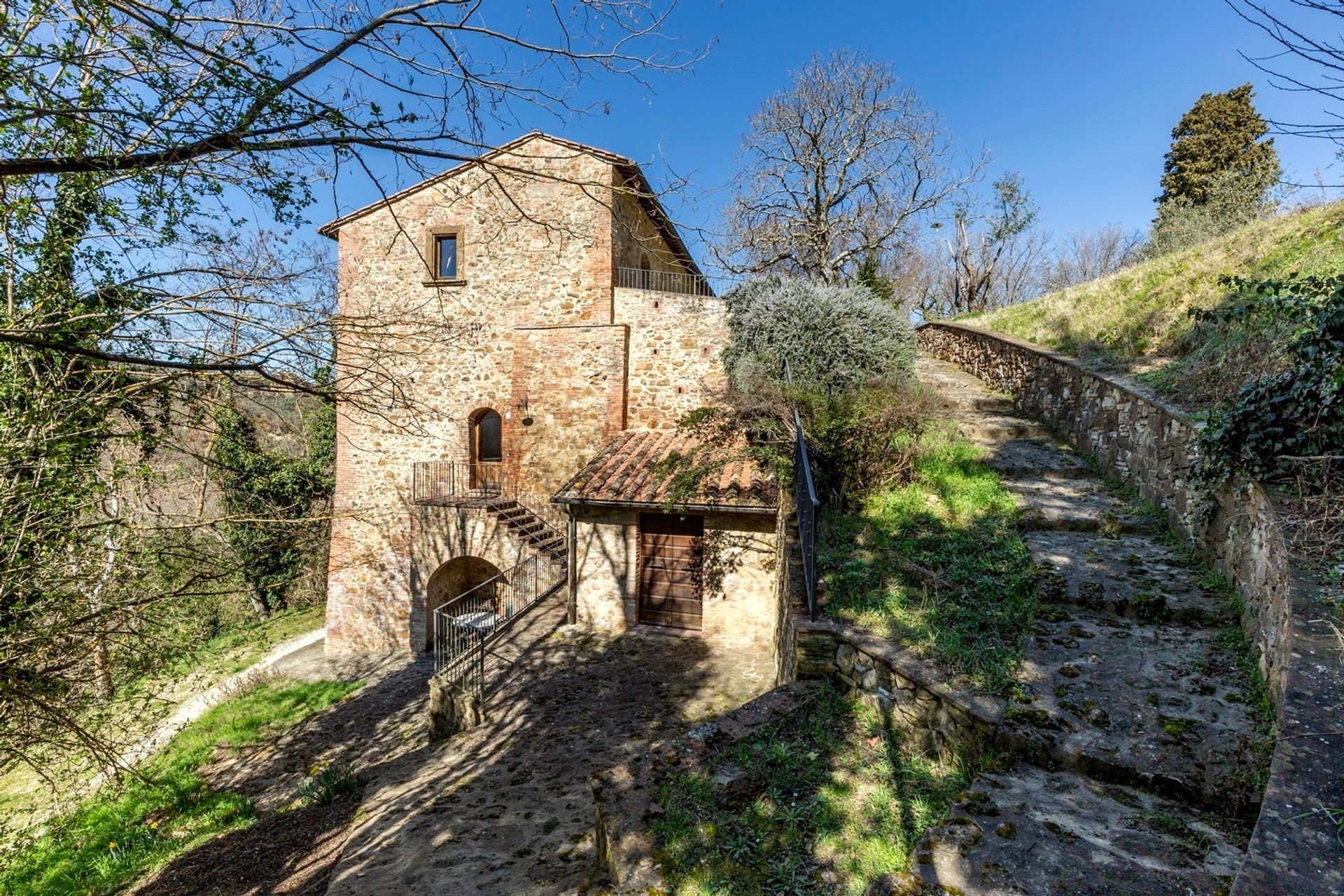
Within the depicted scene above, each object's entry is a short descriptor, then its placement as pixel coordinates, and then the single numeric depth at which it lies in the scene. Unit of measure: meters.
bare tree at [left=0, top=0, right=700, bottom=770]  2.90
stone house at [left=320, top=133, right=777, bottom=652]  10.01
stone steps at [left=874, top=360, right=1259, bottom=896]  2.05
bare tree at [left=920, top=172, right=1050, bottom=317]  26.00
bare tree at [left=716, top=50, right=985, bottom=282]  16.25
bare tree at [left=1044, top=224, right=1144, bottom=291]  34.44
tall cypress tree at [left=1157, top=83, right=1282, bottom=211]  19.38
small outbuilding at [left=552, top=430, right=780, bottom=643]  8.99
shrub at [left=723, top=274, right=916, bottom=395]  9.17
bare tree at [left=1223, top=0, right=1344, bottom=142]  3.10
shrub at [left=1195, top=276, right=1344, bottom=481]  3.41
